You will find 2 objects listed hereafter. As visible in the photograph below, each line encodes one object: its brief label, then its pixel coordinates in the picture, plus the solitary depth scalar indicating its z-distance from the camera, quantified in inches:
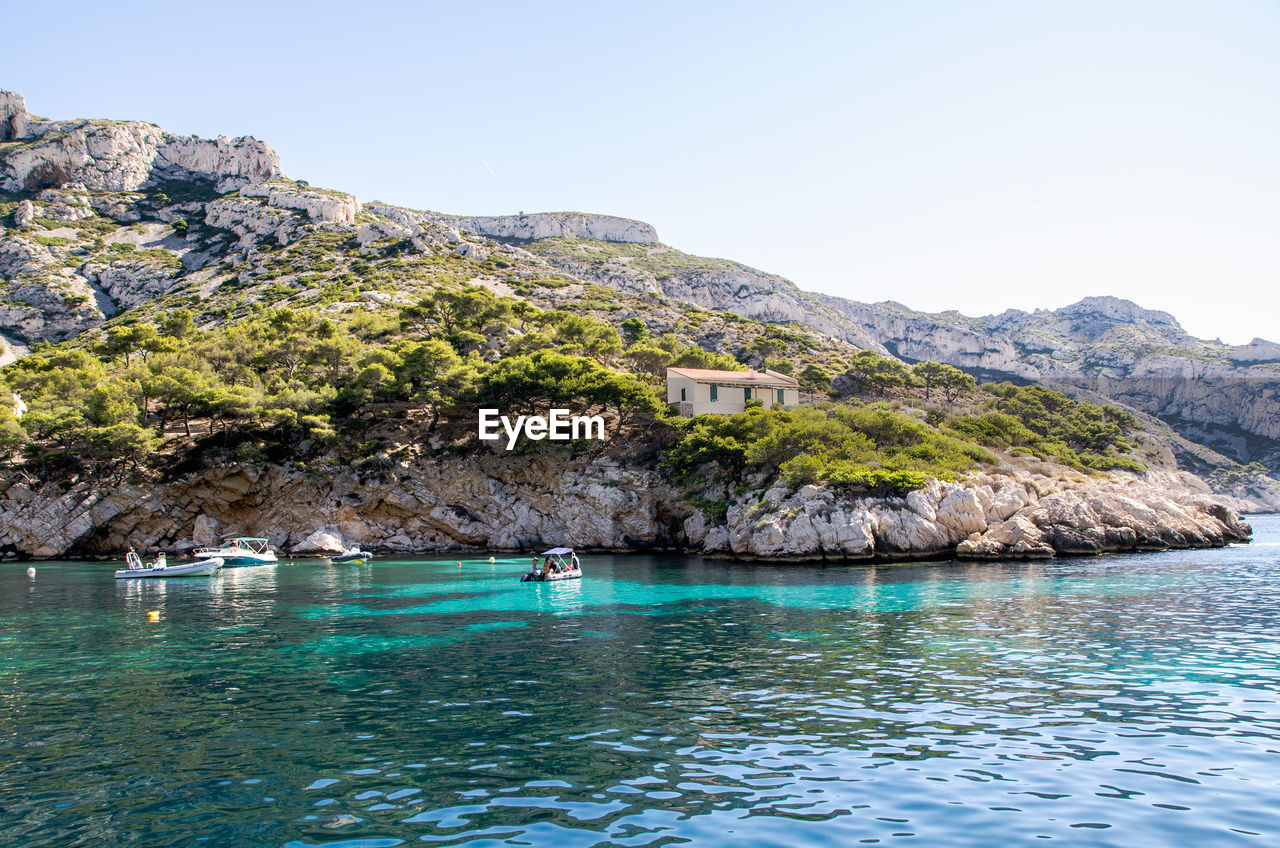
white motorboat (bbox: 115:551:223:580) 1582.2
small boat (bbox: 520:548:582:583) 1414.9
